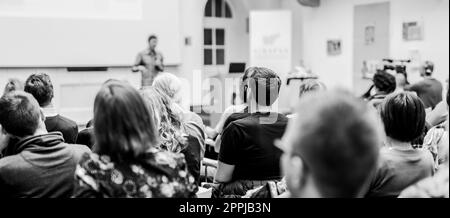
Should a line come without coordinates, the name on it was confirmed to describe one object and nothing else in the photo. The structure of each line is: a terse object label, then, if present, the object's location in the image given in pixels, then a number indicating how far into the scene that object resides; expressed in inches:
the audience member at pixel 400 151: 81.9
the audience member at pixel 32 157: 80.4
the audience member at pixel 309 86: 165.9
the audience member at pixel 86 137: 128.5
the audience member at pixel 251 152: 100.0
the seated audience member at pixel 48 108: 133.6
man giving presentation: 370.0
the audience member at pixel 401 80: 245.3
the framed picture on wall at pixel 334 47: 428.5
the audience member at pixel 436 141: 112.0
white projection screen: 340.8
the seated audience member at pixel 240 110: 113.1
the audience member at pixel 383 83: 191.6
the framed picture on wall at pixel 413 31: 354.6
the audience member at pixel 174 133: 110.7
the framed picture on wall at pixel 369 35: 396.8
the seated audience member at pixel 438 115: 143.9
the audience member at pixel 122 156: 63.7
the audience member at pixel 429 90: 247.8
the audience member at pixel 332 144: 44.3
